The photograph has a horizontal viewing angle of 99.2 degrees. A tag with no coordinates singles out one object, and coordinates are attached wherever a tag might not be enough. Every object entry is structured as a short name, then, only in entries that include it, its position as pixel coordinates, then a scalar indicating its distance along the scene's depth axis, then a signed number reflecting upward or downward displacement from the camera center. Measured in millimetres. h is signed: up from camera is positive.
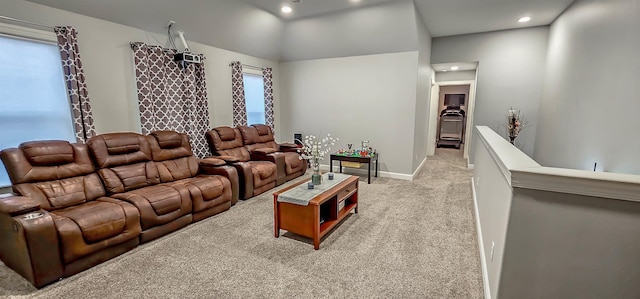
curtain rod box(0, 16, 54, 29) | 2643 +894
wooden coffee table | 2670 -1063
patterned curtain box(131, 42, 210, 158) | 3731 +258
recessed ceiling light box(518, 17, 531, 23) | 4810 +1691
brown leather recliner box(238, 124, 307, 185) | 4742 -707
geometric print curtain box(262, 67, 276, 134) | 5895 +386
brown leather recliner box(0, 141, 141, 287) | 2082 -897
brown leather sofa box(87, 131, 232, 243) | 2857 -855
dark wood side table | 4902 -821
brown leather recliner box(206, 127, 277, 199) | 4027 -787
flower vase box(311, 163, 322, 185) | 3148 -725
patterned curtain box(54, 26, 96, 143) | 2988 +330
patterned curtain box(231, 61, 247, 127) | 5102 +310
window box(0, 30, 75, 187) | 2758 +172
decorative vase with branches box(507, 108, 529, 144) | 5469 -185
